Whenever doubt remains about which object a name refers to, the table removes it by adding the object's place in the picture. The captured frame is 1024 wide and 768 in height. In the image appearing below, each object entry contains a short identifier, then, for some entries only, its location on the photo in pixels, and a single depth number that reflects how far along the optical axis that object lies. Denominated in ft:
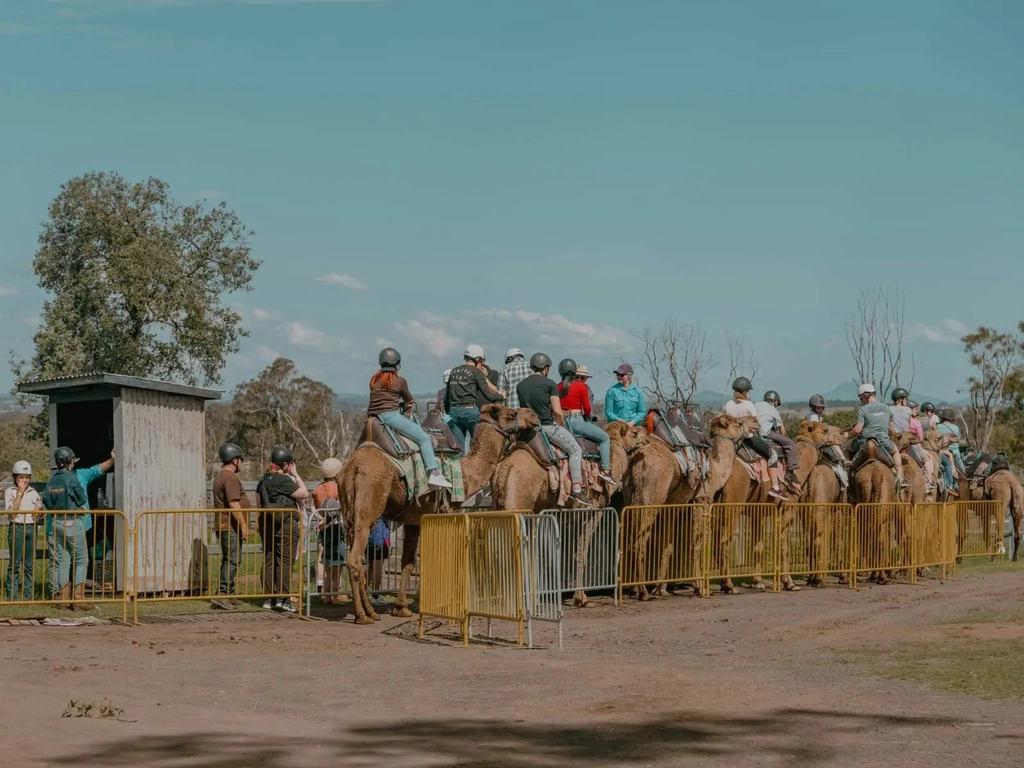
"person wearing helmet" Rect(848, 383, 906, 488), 81.05
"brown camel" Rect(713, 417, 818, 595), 70.79
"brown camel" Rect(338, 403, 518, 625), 57.06
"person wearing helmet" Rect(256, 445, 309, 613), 61.41
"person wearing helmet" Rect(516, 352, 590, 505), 61.98
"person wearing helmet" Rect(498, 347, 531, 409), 69.77
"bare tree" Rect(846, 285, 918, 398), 218.18
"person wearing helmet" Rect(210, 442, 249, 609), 60.64
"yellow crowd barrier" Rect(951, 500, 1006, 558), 99.35
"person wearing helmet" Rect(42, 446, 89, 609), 58.05
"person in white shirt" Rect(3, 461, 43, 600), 56.24
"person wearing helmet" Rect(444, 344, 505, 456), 67.00
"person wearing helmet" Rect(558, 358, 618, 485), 65.82
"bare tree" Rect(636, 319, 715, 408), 195.62
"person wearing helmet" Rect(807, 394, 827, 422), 90.33
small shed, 62.39
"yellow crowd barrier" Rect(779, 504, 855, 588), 74.08
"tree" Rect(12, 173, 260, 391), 164.55
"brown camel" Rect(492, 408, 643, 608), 60.44
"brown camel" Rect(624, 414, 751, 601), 66.64
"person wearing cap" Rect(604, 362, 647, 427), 72.79
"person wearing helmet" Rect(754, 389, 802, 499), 77.82
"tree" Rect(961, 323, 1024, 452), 262.88
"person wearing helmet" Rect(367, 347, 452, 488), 57.67
